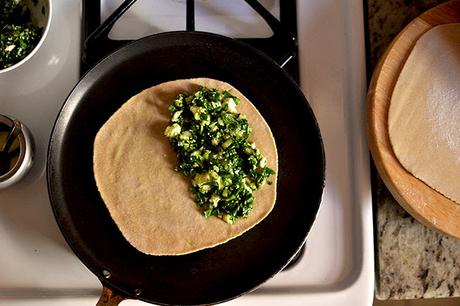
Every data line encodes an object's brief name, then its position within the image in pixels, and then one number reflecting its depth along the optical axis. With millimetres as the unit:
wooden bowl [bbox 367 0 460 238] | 877
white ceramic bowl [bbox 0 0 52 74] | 892
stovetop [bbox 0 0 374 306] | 908
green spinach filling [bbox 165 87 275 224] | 851
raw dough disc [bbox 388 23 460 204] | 889
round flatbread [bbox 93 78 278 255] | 859
